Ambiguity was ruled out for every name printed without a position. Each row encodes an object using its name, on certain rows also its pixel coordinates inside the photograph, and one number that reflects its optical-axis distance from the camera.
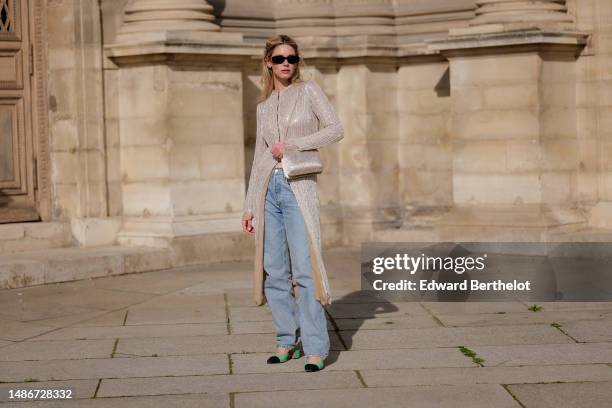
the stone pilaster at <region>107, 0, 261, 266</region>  11.88
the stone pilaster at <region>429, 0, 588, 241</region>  11.74
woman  7.06
